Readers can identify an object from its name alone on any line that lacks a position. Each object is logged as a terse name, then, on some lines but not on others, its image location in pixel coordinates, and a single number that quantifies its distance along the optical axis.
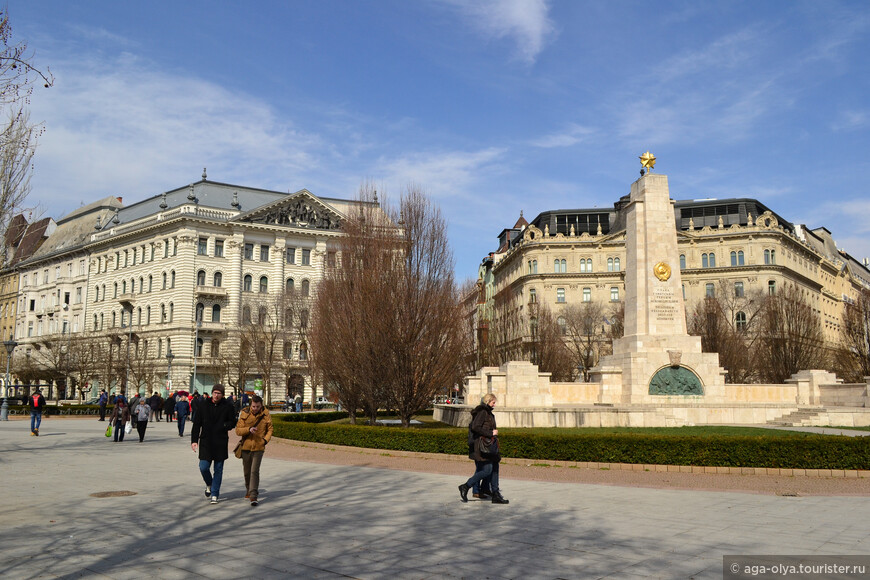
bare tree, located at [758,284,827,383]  43.59
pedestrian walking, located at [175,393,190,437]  28.13
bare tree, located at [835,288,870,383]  47.78
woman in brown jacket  11.50
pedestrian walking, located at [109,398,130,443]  24.09
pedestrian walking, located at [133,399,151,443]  24.08
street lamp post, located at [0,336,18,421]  38.64
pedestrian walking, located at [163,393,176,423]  39.94
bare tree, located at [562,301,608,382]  60.06
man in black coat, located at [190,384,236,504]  11.30
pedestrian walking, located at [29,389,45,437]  26.72
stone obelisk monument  26.95
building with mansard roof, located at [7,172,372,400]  65.04
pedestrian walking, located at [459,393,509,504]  11.43
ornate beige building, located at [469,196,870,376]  73.75
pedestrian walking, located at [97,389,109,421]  38.00
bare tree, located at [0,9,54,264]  18.17
